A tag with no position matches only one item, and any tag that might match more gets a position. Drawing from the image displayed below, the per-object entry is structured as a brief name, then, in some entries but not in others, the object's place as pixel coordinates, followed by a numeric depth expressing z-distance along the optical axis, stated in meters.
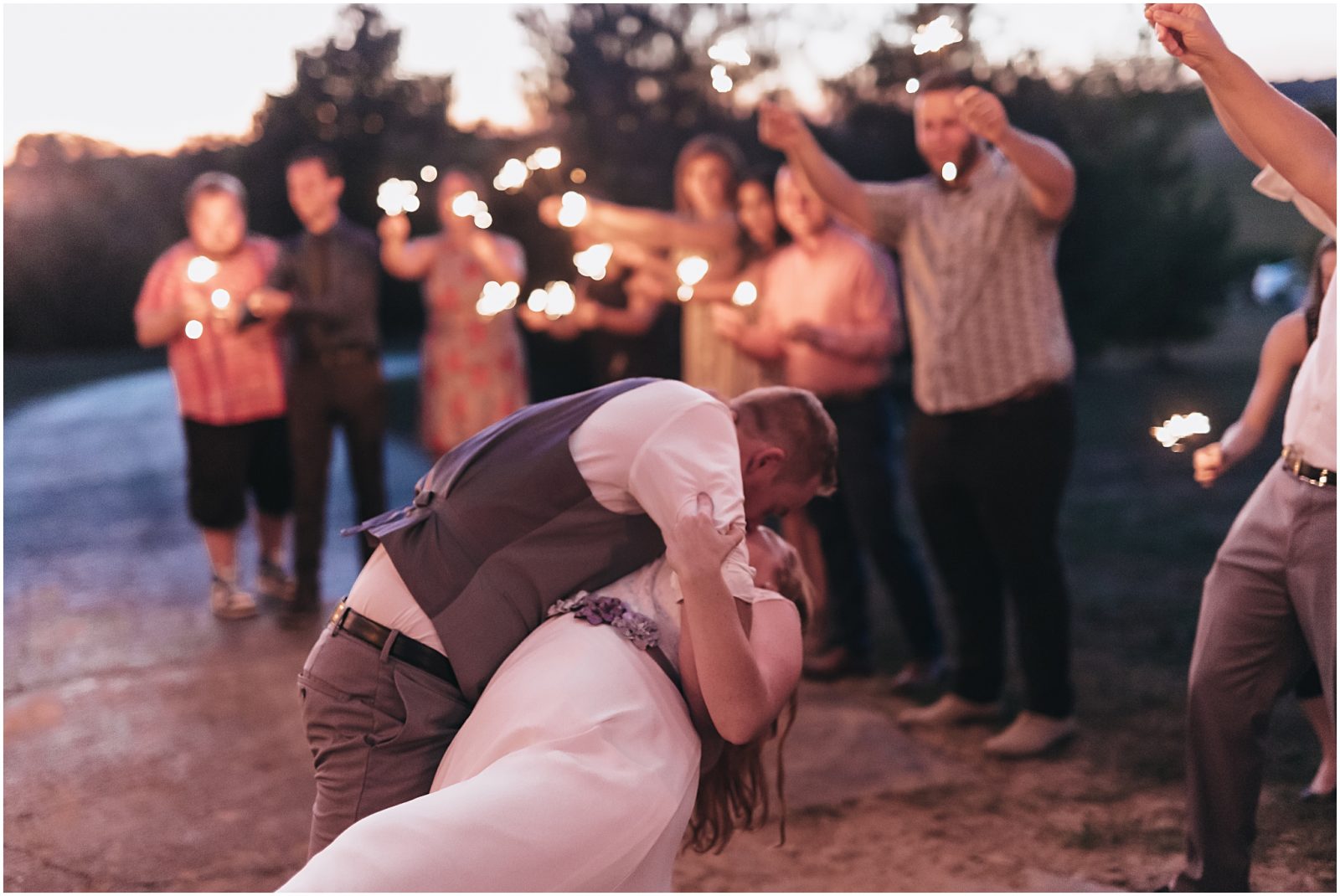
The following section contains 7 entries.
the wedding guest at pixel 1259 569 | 2.24
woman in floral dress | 5.50
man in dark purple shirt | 5.32
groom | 2.19
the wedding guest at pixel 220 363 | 5.30
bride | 1.87
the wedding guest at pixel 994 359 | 3.85
